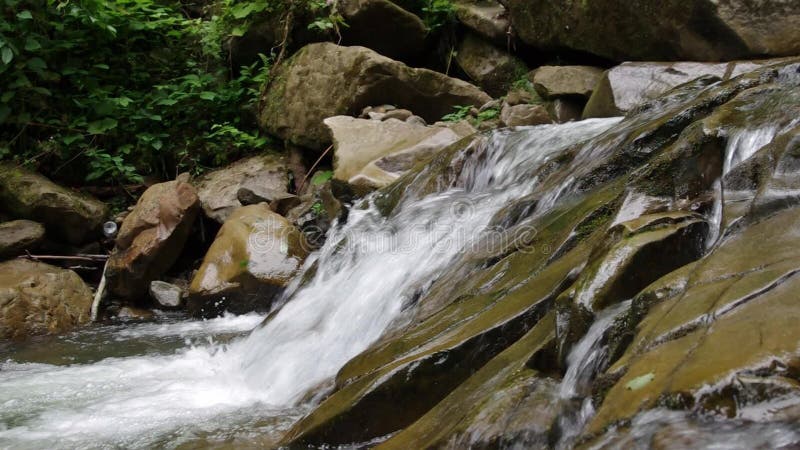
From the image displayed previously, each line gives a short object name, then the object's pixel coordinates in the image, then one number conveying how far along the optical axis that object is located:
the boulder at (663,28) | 6.02
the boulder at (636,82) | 6.18
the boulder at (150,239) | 7.18
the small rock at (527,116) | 7.18
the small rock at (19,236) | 7.18
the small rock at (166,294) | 7.08
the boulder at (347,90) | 8.09
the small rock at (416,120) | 7.75
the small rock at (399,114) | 7.81
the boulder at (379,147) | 6.64
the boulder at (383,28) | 8.85
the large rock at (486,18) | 8.77
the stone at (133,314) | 7.01
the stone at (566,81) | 7.31
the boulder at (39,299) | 6.31
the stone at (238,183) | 8.09
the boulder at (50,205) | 7.70
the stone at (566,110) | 7.29
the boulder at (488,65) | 8.78
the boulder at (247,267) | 6.50
